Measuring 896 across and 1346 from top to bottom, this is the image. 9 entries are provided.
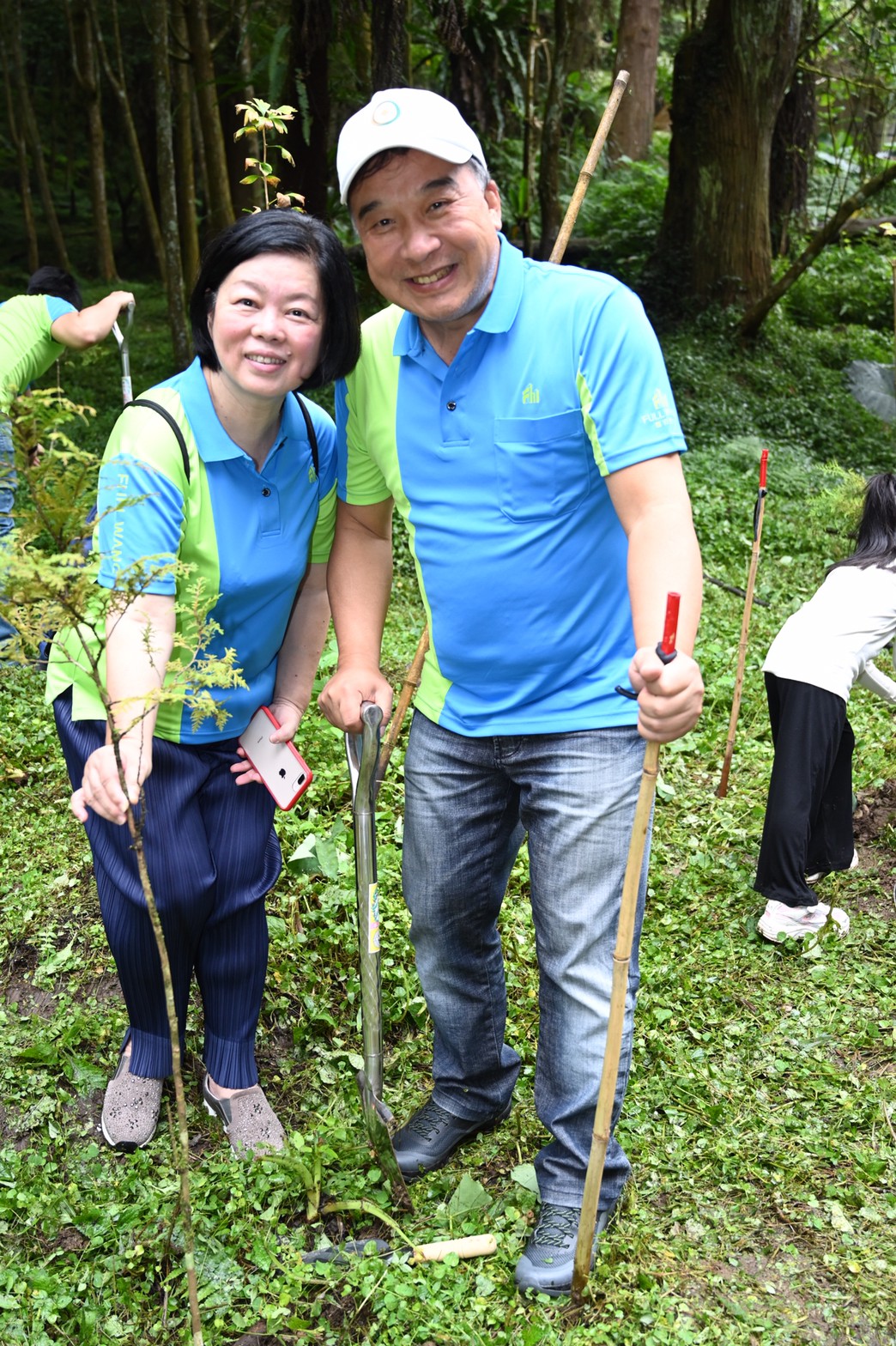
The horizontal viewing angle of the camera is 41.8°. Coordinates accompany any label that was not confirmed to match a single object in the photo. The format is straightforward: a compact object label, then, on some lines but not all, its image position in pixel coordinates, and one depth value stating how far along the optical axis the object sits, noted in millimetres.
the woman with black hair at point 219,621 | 2395
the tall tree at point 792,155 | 12867
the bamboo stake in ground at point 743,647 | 4512
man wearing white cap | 2191
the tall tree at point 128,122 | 11180
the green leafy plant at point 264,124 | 3221
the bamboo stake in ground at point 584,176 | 3312
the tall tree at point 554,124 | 9914
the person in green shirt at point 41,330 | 5008
